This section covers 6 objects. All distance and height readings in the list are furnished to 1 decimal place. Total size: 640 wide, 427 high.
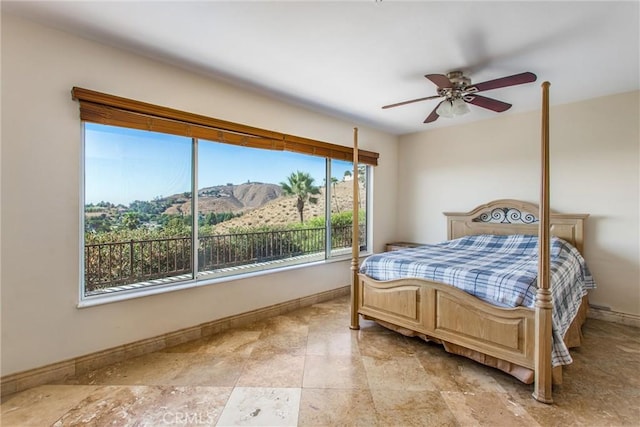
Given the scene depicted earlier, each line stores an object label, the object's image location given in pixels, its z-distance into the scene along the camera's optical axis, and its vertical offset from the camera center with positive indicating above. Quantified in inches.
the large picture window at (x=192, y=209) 95.5 +1.8
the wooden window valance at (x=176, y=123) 87.8 +32.5
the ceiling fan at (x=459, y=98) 99.7 +41.1
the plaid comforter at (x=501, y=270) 84.3 -19.1
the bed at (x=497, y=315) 76.3 -32.3
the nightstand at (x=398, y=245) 184.9 -19.9
